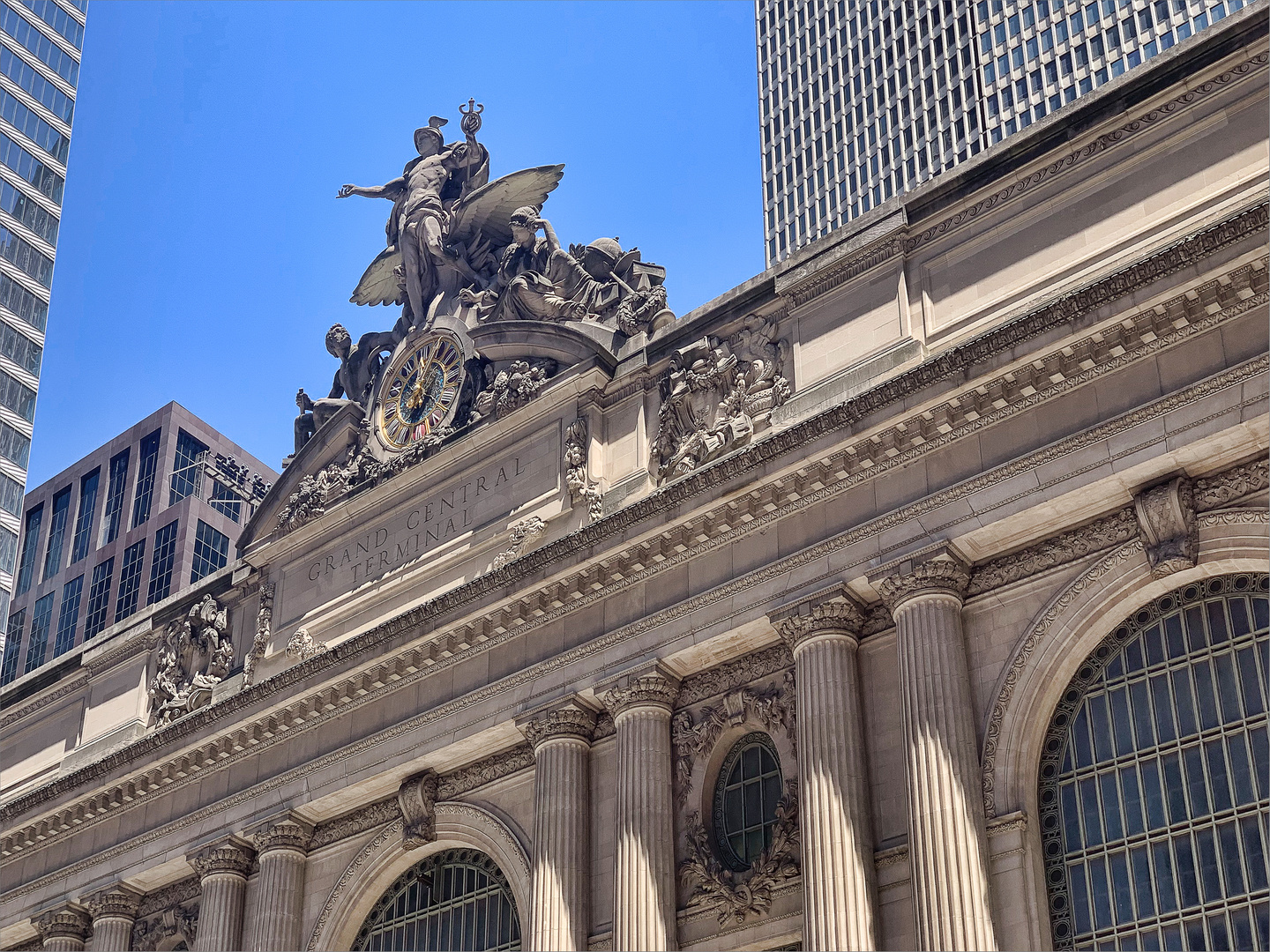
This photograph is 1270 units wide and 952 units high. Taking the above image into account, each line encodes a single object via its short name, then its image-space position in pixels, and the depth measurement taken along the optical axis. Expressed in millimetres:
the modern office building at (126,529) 97688
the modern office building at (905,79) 89312
